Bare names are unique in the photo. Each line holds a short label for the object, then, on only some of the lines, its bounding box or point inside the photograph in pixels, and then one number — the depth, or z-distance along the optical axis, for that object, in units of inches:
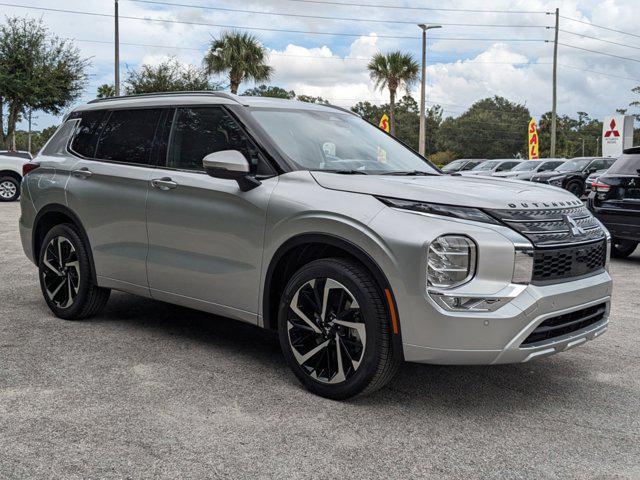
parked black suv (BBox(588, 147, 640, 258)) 375.6
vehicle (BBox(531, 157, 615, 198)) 899.4
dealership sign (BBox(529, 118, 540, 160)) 1352.1
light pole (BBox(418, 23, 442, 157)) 1408.7
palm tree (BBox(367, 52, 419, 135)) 1825.8
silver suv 147.3
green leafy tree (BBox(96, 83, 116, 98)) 2511.7
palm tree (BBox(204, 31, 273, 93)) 1491.1
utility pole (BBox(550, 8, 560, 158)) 1610.5
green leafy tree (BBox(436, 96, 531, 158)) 4249.5
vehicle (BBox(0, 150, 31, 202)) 825.5
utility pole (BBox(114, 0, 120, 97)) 1187.9
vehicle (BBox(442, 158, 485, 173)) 1364.4
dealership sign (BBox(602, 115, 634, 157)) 1039.0
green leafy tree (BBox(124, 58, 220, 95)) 1608.0
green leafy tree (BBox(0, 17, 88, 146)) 1296.8
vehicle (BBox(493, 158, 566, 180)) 995.0
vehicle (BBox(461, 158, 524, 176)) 1228.5
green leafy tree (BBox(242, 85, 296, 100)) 3503.4
